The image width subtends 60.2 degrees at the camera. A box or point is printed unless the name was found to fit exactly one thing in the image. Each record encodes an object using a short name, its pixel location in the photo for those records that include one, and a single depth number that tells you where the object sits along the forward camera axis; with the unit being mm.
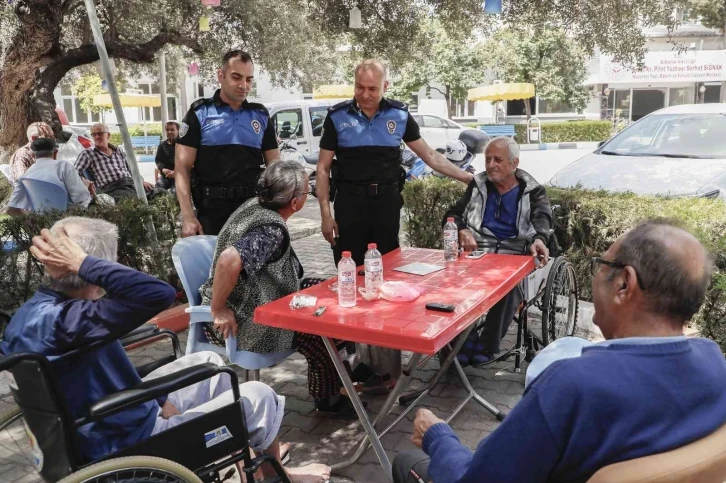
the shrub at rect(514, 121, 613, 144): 26375
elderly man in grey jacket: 3945
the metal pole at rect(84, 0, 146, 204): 4965
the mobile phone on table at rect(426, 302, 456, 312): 2676
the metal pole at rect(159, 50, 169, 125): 15234
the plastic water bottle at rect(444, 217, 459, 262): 3705
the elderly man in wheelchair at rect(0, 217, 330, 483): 1835
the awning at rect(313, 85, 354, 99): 23656
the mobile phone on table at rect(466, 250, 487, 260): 3785
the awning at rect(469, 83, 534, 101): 26188
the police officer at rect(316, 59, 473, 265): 4137
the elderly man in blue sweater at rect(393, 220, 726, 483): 1293
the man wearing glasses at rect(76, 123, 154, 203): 7473
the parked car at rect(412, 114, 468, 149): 18781
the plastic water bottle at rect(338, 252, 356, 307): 2789
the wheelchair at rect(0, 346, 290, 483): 1788
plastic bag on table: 2859
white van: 13570
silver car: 5848
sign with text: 26797
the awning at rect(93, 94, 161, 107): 25484
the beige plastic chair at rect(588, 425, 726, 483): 1224
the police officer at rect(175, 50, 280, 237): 4031
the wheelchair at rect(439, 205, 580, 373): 3840
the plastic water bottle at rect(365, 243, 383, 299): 2941
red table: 2453
